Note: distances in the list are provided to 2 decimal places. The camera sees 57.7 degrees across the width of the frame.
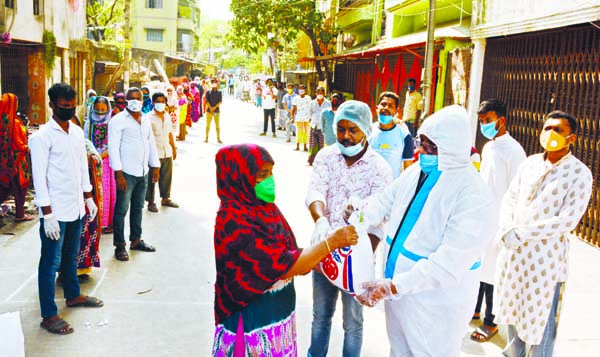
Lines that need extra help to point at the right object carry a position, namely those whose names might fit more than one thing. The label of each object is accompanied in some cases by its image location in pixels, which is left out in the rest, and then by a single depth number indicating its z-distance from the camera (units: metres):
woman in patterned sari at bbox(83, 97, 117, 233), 6.20
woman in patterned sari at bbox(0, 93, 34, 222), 6.80
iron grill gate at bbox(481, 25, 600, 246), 7.04
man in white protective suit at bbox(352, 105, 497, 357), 2.41
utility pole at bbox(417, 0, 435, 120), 10.83
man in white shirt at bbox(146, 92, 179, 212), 7.91
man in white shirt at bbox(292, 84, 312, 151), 14.23
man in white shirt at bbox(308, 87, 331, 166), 11.66
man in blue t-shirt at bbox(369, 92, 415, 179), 5.20
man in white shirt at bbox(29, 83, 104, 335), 3.90
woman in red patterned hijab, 2.31
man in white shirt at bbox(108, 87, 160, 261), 5.80
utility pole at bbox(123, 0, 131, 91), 16.73
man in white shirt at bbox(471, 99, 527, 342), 4.13
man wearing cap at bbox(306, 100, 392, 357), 3.33
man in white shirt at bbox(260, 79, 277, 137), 16.56
